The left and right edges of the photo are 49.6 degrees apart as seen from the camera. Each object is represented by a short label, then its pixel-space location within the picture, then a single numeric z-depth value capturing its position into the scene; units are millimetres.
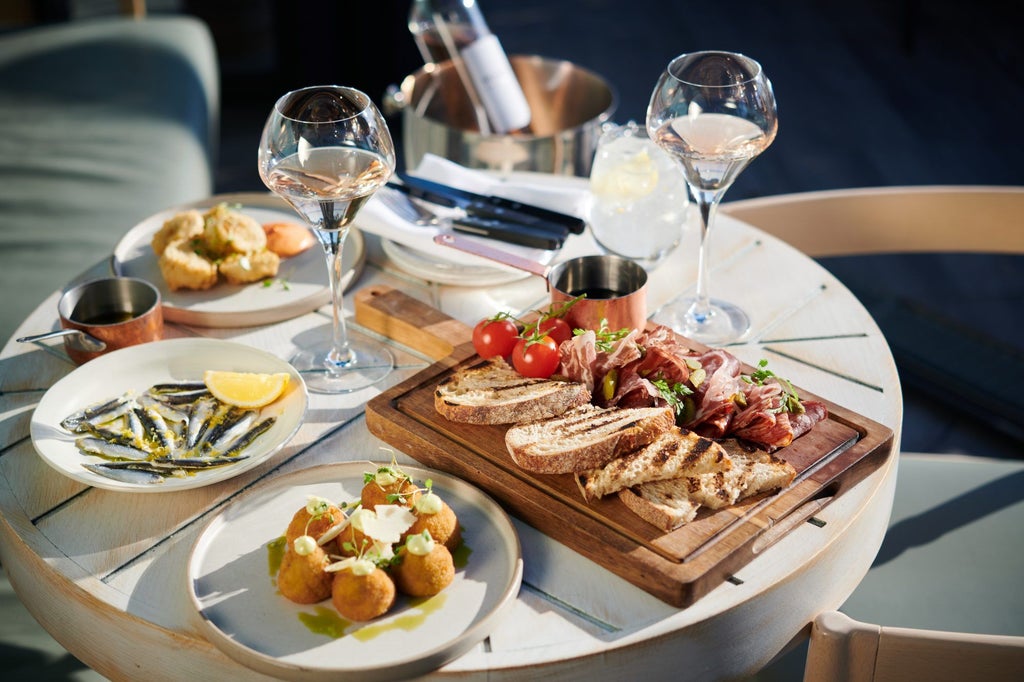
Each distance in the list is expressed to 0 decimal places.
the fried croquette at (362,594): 1109
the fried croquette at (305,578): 1129
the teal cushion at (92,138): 2637
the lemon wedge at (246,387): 1482
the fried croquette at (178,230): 1815
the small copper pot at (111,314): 1582
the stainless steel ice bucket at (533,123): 2338
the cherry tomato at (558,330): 1504
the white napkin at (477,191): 1804
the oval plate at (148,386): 1350
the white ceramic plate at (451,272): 1812
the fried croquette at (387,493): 1226
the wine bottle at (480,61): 2422
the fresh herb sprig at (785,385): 1386
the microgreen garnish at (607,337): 1436
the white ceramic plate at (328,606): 1085
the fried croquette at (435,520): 1188
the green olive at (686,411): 1370
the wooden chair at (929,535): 1295
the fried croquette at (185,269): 1754
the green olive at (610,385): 1398
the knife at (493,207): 1833
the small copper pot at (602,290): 1537
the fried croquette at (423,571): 1141
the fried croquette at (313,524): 1175
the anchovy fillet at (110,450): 1393
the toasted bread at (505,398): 1362
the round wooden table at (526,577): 1145
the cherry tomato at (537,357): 1421
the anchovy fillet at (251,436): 1415
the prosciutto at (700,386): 1348
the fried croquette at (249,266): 1782
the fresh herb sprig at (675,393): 1355
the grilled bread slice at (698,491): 1222
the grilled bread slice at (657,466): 1250
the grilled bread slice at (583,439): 1274
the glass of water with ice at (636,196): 1782
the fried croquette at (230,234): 1797
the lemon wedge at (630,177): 1776
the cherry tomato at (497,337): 1489
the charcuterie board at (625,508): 1186
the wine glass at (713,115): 1522
